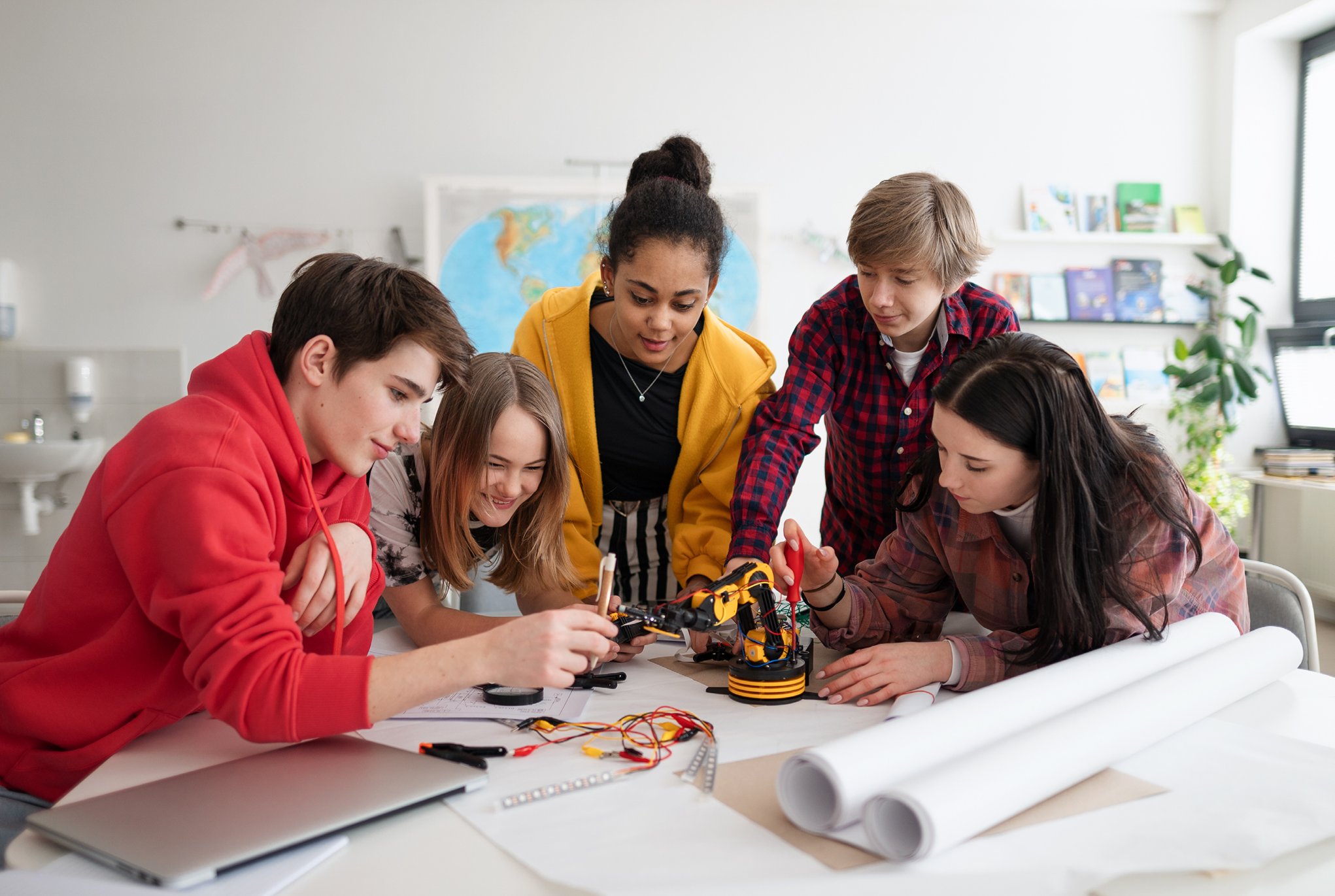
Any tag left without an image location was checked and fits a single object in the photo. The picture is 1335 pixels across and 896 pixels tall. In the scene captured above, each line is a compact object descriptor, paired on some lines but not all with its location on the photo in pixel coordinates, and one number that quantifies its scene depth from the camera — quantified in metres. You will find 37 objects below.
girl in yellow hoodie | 1.86
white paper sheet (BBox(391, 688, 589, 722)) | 1.19
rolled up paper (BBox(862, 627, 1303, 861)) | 0.79
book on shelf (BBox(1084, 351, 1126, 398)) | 4.55
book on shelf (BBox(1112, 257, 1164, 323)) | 4.54
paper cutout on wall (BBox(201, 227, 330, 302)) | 4.11
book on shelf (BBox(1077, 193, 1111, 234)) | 4.53
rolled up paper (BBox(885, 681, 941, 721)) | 1.18
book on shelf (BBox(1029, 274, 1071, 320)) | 4.51
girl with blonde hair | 1.57
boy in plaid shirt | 1.67
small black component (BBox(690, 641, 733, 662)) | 1.46
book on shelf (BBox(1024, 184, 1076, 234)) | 4.46
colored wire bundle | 1.05
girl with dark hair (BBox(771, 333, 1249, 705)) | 1.27
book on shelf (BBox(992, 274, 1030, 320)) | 4.51
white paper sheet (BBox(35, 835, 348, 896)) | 0.73
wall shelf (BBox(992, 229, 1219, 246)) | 4.38
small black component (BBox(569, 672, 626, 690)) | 1.32
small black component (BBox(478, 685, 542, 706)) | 1.23
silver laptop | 0.75
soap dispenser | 3.99
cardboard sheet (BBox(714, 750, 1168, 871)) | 0.81
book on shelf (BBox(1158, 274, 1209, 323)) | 4.57
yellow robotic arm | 1.23
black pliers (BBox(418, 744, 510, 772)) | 0.99
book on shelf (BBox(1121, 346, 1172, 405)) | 4.57
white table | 0.76
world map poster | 4.09
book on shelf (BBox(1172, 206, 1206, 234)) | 4.58
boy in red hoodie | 0.97
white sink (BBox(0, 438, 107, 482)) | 3.80
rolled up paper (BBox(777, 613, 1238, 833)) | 0.83
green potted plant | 4.16
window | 4.42
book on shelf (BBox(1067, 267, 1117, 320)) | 4.52
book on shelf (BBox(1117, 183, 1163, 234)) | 4.55
